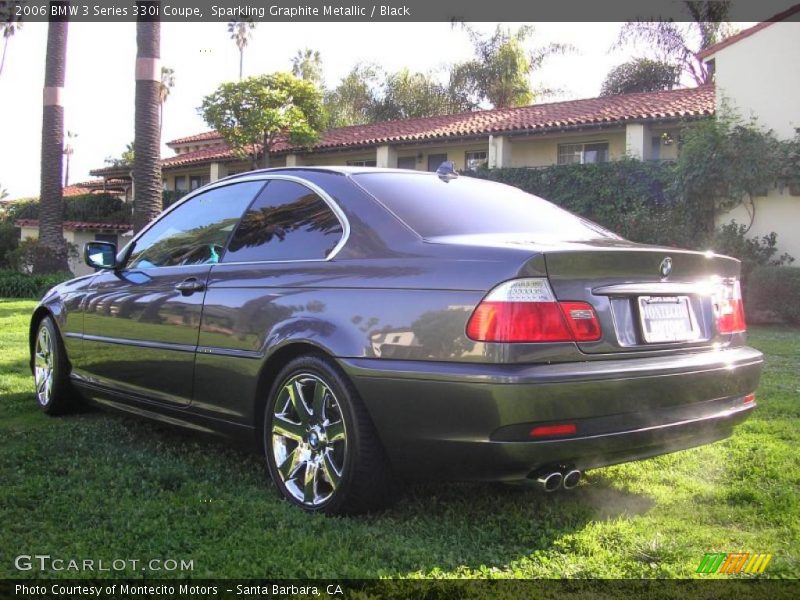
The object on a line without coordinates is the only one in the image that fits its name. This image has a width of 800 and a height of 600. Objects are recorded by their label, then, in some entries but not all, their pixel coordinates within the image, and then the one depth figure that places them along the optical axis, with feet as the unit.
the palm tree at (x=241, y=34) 174.29
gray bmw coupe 9.41
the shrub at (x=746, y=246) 50.55
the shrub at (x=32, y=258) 61.92
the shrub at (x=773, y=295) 44.19
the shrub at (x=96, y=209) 108.17
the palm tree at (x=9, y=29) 143.20
